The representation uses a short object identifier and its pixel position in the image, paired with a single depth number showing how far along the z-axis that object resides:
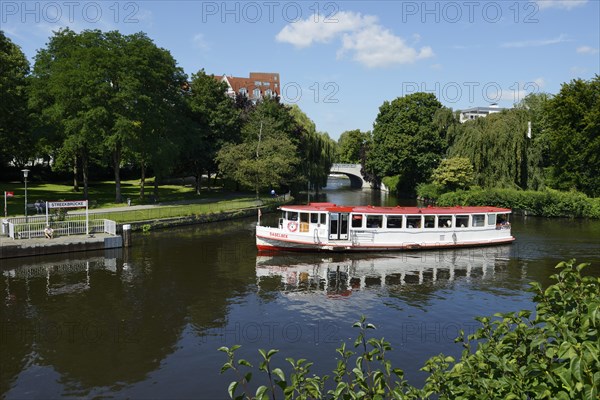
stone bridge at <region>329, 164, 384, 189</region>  116.25
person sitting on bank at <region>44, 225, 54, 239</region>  35.47
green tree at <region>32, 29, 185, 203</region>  48.56
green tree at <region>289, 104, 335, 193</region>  79.45
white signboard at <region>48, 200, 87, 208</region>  35.11
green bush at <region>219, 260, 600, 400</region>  5.42
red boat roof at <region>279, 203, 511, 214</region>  37.09
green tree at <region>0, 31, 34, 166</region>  47.94
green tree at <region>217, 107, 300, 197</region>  61.50
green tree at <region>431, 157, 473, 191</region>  68.93
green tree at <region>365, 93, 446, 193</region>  82.12
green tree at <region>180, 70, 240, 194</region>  68.25
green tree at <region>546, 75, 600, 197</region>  62.50
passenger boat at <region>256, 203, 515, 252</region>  36.97
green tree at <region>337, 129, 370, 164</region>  156.38
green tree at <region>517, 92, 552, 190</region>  67.25
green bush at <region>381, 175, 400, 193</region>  91.81
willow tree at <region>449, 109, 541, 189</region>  66.25
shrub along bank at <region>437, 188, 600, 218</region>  59.38
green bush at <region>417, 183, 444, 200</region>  74.44
